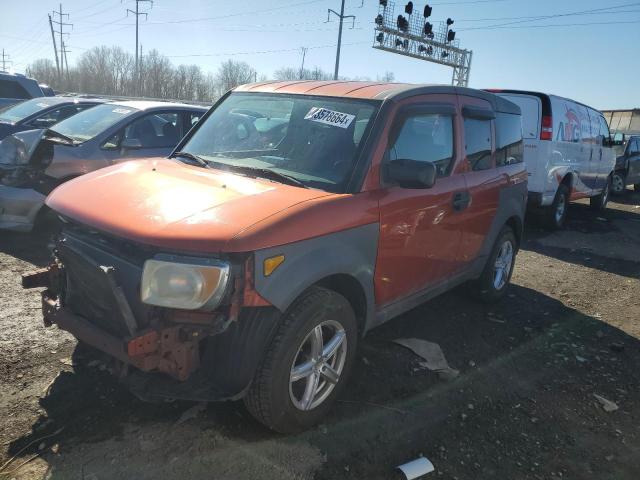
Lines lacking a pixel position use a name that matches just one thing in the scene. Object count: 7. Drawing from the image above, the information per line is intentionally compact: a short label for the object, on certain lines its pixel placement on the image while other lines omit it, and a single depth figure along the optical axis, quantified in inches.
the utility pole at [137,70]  1855.3
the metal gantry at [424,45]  1115.3
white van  311.7
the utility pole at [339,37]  1274.6
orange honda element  90.6
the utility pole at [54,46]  2259.4
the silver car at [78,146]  211.3
